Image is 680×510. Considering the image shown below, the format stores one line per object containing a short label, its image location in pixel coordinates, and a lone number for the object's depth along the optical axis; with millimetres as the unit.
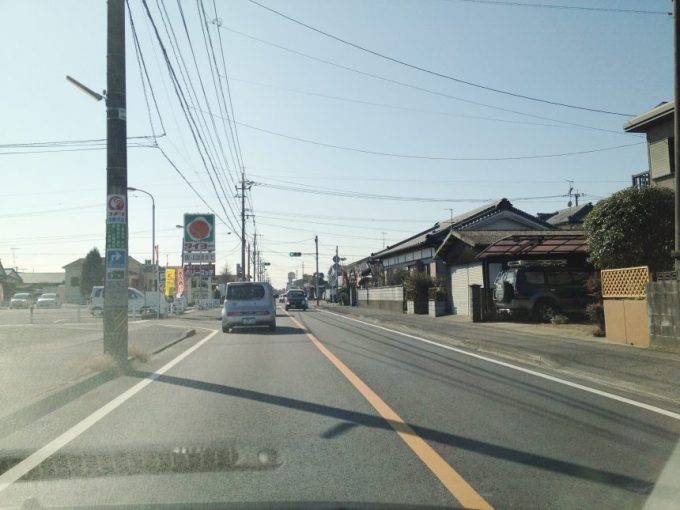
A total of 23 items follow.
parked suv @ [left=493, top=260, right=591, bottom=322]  22312
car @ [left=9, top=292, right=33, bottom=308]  67125
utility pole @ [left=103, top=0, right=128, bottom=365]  13156
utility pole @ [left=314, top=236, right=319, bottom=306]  69938
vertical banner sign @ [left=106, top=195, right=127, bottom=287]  13266
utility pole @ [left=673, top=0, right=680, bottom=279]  13241
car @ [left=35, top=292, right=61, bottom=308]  59219
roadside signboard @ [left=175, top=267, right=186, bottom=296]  46162
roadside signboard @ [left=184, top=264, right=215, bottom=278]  51041
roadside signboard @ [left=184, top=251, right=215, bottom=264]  45375
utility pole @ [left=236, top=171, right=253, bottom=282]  53994
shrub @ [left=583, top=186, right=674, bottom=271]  15820
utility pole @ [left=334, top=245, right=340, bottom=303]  61425
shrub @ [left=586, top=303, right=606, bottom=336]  17047
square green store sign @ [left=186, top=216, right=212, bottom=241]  43500
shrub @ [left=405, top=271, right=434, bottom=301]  34375
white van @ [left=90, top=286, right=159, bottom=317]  38781
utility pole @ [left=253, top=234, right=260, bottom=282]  78938
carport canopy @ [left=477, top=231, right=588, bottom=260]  24312
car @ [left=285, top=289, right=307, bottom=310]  49656
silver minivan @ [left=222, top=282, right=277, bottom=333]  22828
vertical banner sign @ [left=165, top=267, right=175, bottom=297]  43000
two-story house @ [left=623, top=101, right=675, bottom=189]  17766
